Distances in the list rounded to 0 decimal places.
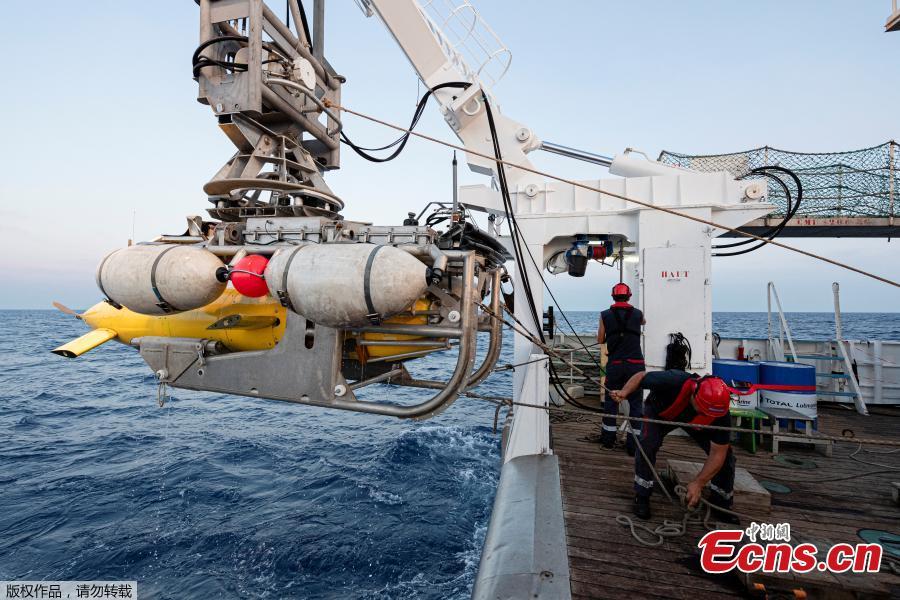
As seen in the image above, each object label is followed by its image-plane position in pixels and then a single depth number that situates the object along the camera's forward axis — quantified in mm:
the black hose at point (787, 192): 5648
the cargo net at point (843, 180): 11211
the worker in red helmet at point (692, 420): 3404
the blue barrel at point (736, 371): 6078
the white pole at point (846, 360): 7726
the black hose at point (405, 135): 5857
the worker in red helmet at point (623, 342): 5008
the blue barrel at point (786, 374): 5727
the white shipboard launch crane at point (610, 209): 5688
